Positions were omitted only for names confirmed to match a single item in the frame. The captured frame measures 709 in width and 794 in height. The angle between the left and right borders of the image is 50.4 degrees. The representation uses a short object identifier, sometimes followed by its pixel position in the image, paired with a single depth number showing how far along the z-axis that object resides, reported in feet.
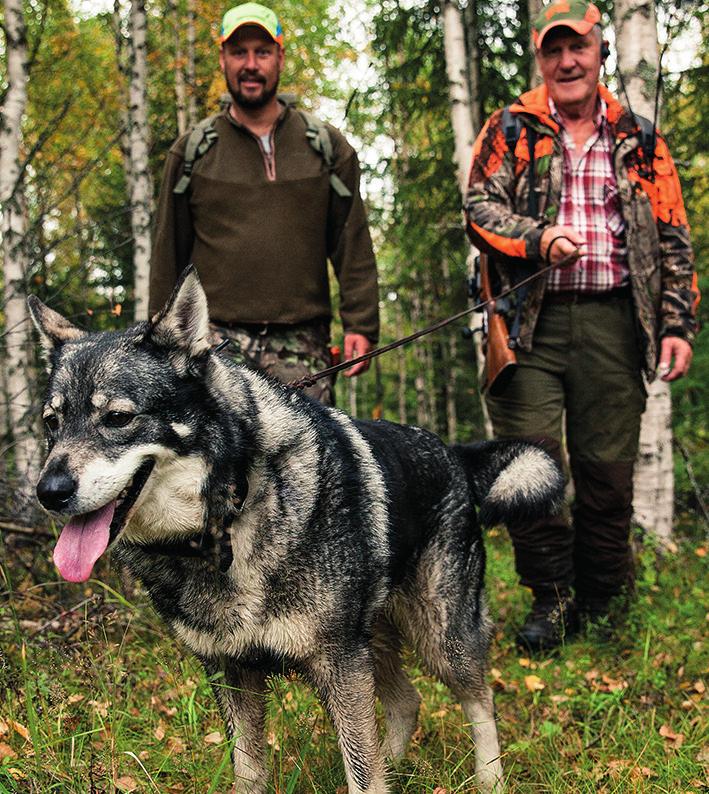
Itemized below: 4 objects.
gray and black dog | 6.93
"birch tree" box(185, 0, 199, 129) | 45.78
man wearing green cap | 12.89
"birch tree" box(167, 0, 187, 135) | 44.80
